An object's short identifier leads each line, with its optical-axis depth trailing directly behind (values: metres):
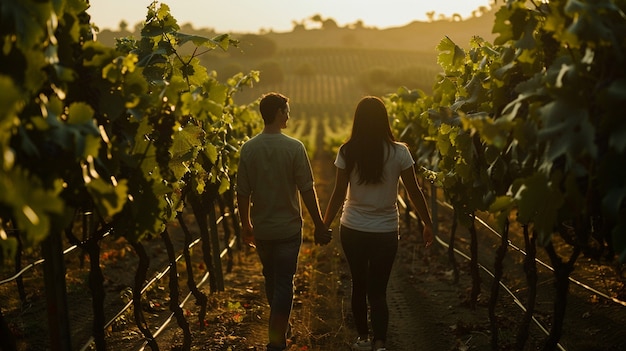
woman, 5.38
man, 5.47
